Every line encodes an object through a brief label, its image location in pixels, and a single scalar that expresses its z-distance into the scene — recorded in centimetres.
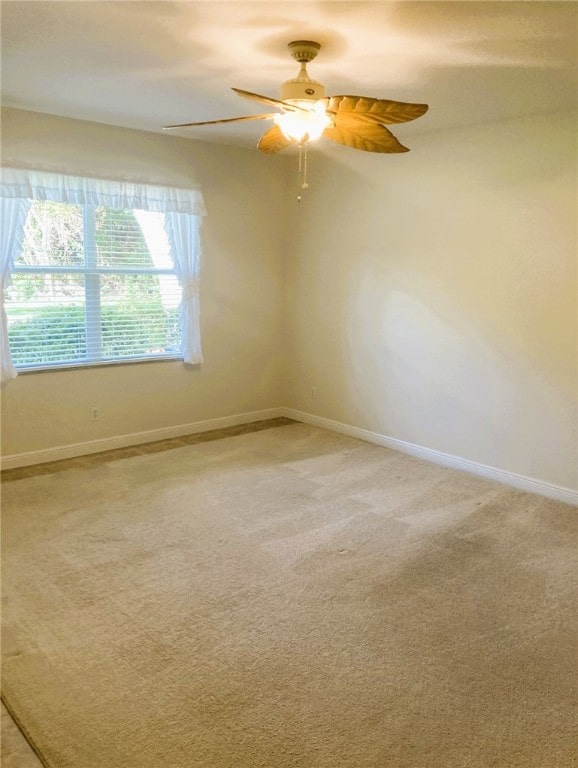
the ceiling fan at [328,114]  242
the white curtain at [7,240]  406
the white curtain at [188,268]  496
